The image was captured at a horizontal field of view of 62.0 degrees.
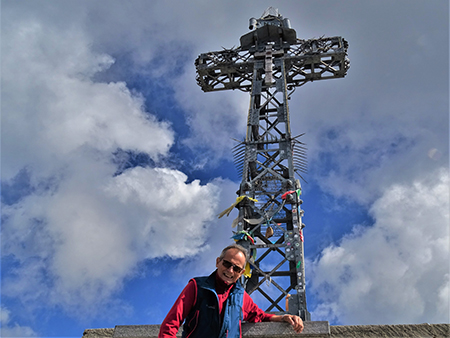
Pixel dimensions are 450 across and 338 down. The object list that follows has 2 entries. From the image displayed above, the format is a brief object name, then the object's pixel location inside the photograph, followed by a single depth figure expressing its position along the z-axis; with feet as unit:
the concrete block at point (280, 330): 15.49
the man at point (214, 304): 11.27
